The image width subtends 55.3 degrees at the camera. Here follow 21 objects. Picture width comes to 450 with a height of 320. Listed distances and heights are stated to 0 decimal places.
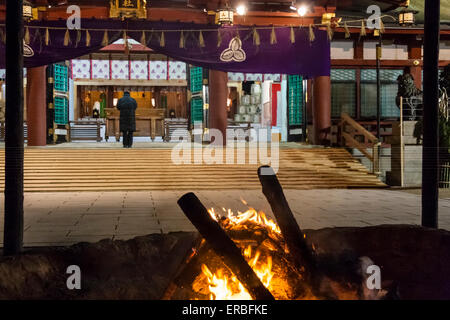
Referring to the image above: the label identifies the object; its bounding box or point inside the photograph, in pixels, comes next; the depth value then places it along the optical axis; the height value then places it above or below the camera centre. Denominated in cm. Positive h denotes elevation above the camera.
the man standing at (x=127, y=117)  1520 +44
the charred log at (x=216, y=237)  246 -63
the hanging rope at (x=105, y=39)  1328 +280
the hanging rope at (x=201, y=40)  1342 +282
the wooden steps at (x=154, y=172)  1110 -120
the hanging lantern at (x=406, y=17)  1376 +354
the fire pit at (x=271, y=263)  252 -91
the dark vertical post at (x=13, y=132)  311 -1
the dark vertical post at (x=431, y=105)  367 +19
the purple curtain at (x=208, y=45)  1329 +269
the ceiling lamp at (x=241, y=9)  1435 +401
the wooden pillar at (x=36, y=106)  1499 +85
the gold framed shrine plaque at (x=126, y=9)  1376 +388
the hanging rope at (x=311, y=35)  1346 +298
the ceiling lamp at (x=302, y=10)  1485 +409
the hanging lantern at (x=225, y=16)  1384 +362
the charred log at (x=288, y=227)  281 -65
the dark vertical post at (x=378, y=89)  1479 +133
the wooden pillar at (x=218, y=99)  1564 +109
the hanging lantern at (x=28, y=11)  1297 +362
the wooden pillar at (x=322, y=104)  1608 +90
